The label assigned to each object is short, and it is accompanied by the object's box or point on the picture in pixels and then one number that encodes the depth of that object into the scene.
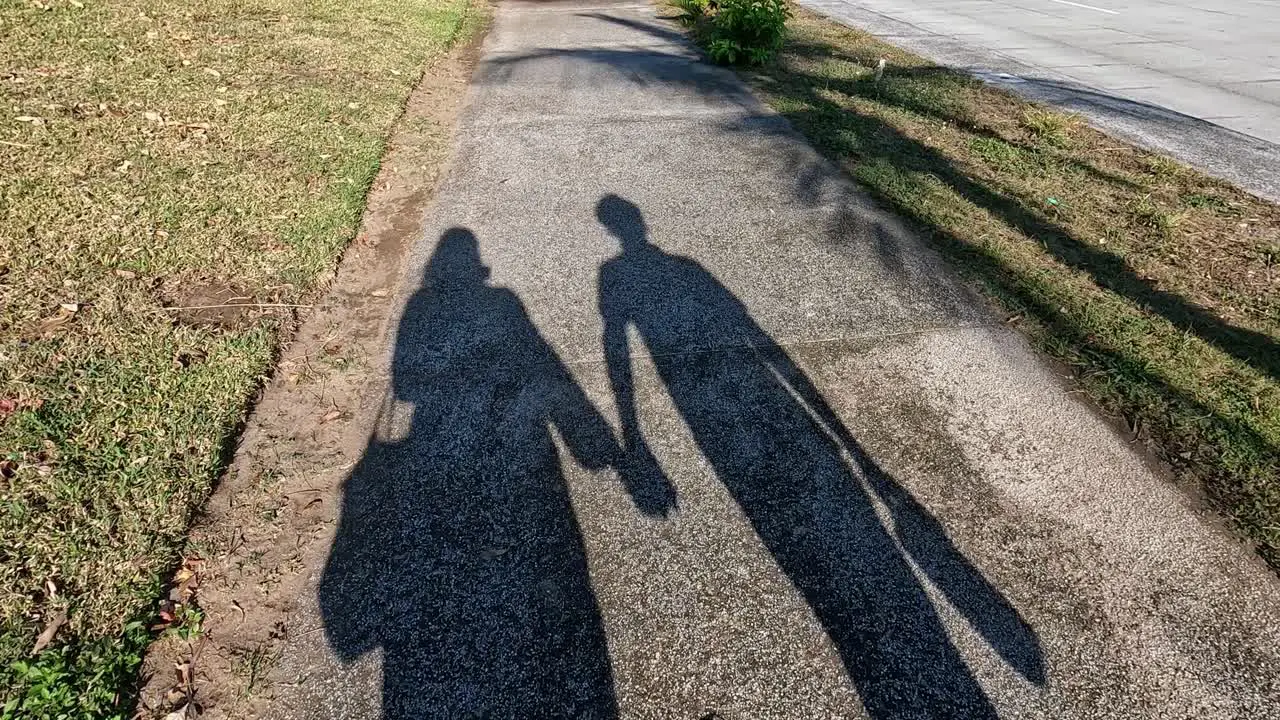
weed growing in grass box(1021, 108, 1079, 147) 6.84
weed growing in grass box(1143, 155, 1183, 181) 6.02
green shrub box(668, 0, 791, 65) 9.74
